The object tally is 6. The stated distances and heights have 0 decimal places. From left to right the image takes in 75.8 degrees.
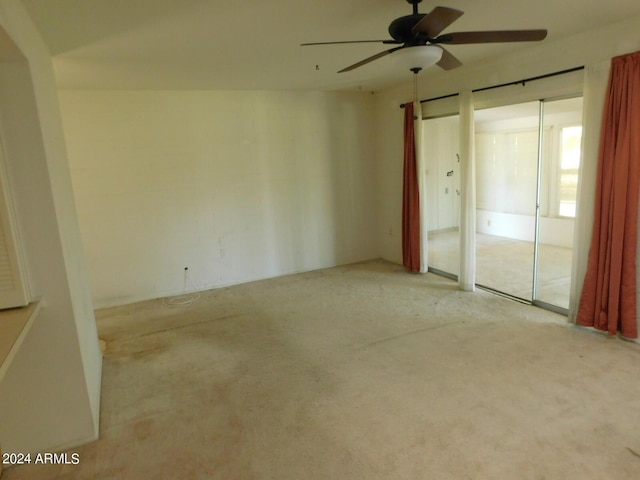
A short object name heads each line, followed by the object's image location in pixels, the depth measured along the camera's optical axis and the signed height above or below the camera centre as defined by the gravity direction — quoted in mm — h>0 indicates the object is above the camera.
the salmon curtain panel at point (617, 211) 3002 -416
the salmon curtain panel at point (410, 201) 5086 -411
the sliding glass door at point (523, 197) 5137 -565
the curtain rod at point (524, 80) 3400 +739
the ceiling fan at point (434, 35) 2093 +679
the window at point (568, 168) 5914 -124
